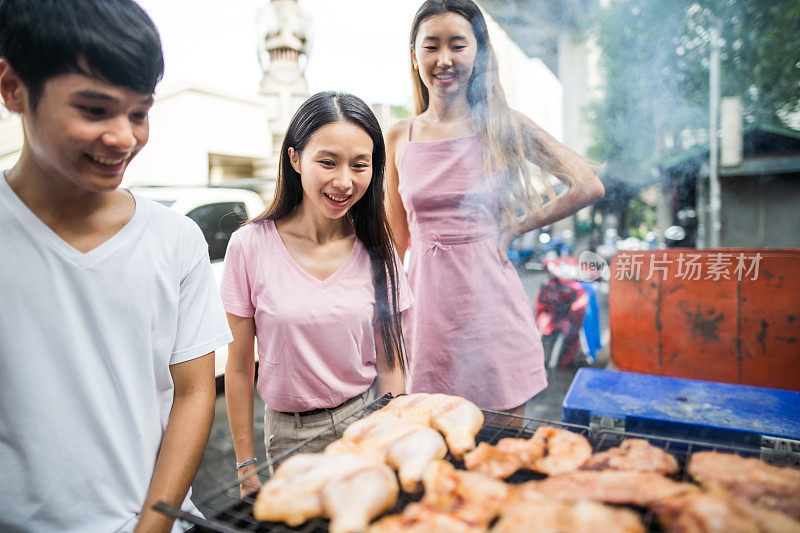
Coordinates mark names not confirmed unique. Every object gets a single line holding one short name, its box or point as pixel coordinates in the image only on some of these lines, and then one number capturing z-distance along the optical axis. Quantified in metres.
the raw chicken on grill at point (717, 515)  0.95
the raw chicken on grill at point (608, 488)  1.08
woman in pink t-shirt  1.89
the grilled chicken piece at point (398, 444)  1.23
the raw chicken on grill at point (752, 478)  1.06
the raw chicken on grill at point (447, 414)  1.39
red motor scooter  4.62
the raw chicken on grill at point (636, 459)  1.21
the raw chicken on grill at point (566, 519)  0.95
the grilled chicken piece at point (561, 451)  1.27
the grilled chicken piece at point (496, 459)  1.26
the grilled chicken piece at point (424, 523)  0.98
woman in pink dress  2.23
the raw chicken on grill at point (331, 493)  1.04
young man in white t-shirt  1.19
